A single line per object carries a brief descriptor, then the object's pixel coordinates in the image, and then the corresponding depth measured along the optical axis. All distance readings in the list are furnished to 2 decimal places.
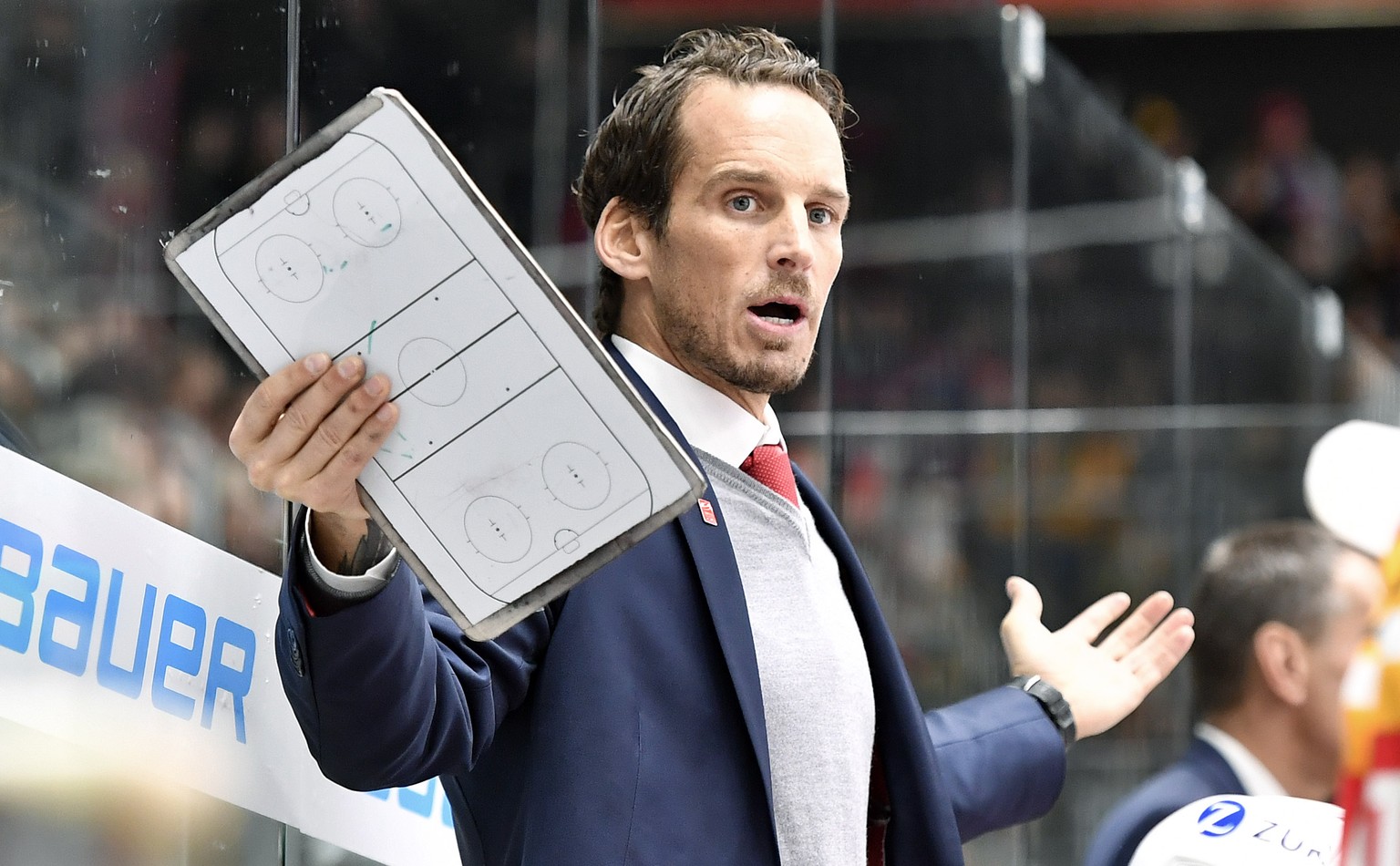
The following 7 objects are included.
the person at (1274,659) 5.82
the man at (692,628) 4.91
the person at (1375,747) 3.95
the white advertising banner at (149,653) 4.94
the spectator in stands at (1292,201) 16.30
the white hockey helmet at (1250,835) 5.01
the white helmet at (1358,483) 5.52
